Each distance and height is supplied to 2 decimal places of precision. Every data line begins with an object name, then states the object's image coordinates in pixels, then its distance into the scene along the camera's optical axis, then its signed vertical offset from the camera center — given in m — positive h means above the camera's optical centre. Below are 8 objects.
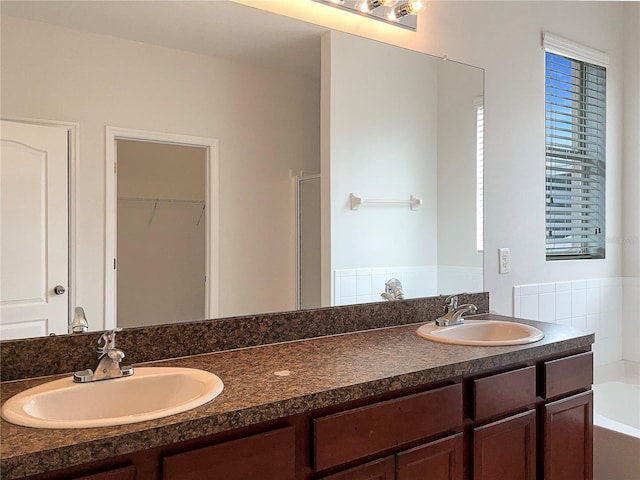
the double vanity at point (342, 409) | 1.02 -0.42
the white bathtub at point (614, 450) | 2.23 -0.96
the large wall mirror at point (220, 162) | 1.42 +0.26
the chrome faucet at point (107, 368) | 1.30 -0.34
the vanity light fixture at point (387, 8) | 2.07 +0.96
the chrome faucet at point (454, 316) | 2.02 -0.32
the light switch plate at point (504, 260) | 2.56 -0.11
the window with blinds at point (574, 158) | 2.89 +0.48
